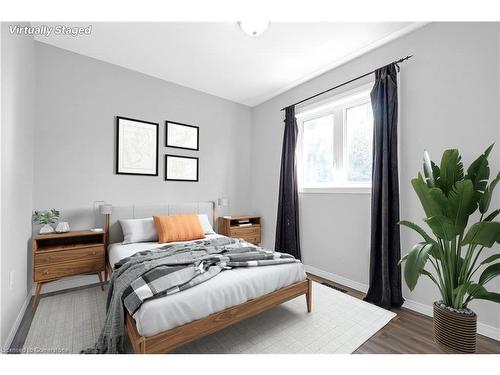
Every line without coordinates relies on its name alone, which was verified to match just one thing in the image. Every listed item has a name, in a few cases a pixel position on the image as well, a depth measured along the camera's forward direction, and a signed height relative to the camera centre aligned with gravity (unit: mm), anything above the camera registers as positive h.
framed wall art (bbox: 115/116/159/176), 3070 +562
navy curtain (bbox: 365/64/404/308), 2352 -90
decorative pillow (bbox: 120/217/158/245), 2803 -578
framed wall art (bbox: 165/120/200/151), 3482 +828
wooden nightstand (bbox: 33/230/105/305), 2264 -758
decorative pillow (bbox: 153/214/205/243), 2859 -557
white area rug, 1685 -1219
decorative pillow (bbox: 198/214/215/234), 3352 -569
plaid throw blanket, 1510 -672
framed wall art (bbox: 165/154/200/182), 3492 +302
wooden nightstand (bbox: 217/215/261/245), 3805 -714
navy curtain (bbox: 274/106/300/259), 3479 -156
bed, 1369 -860
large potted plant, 1526 -355
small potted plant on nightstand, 2426 -377
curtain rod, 2344 +1367
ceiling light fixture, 2217 +1642
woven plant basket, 1585 -1027
